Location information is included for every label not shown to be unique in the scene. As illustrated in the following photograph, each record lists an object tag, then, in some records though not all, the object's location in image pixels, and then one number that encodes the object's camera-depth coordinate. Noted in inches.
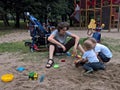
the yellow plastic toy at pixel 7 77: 64.6
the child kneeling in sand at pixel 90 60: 70.6
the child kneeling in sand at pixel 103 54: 77.2
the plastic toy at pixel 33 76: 65.7
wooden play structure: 230.2
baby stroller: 107.5
